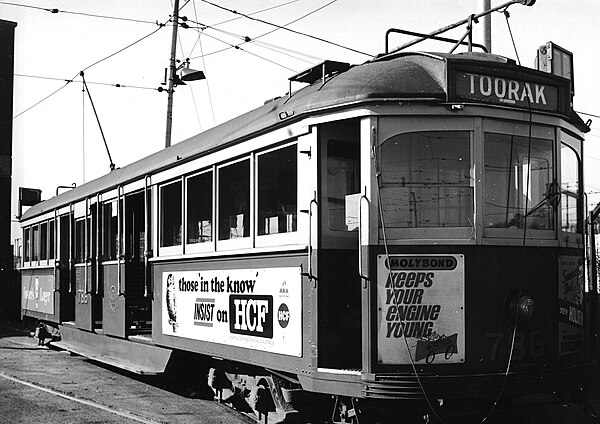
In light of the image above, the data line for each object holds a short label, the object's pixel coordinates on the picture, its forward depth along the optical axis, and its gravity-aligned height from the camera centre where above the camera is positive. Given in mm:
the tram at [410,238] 5812 +79
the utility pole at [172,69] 16403 +3789
